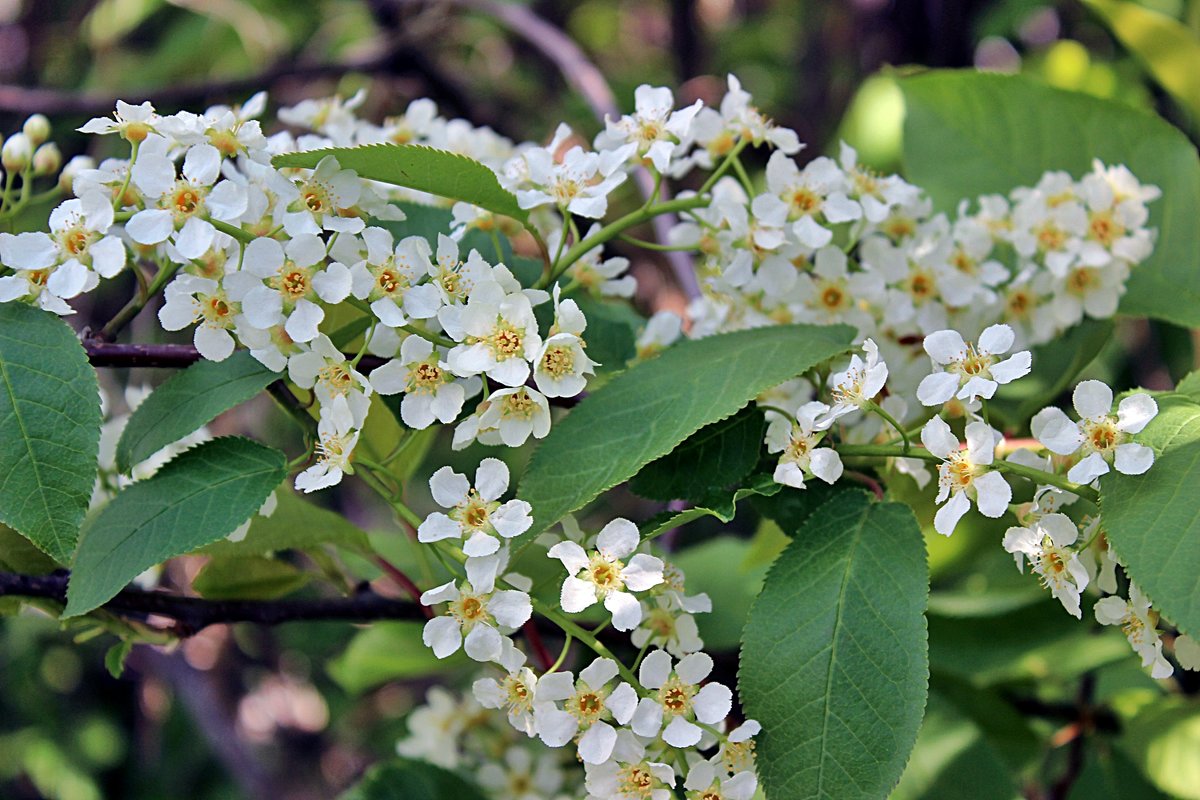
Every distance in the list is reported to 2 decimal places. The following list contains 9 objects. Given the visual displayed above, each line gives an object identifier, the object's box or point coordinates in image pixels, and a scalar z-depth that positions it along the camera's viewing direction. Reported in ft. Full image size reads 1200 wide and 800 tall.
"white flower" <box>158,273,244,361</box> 1.74
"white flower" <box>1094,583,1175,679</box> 1.72
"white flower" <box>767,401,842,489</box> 1.74
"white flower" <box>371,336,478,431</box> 1.74
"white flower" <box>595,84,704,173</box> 1.83
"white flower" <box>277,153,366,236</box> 1.74
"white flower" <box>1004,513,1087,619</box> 1.72
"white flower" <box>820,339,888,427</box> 1.74
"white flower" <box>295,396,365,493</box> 1.73
